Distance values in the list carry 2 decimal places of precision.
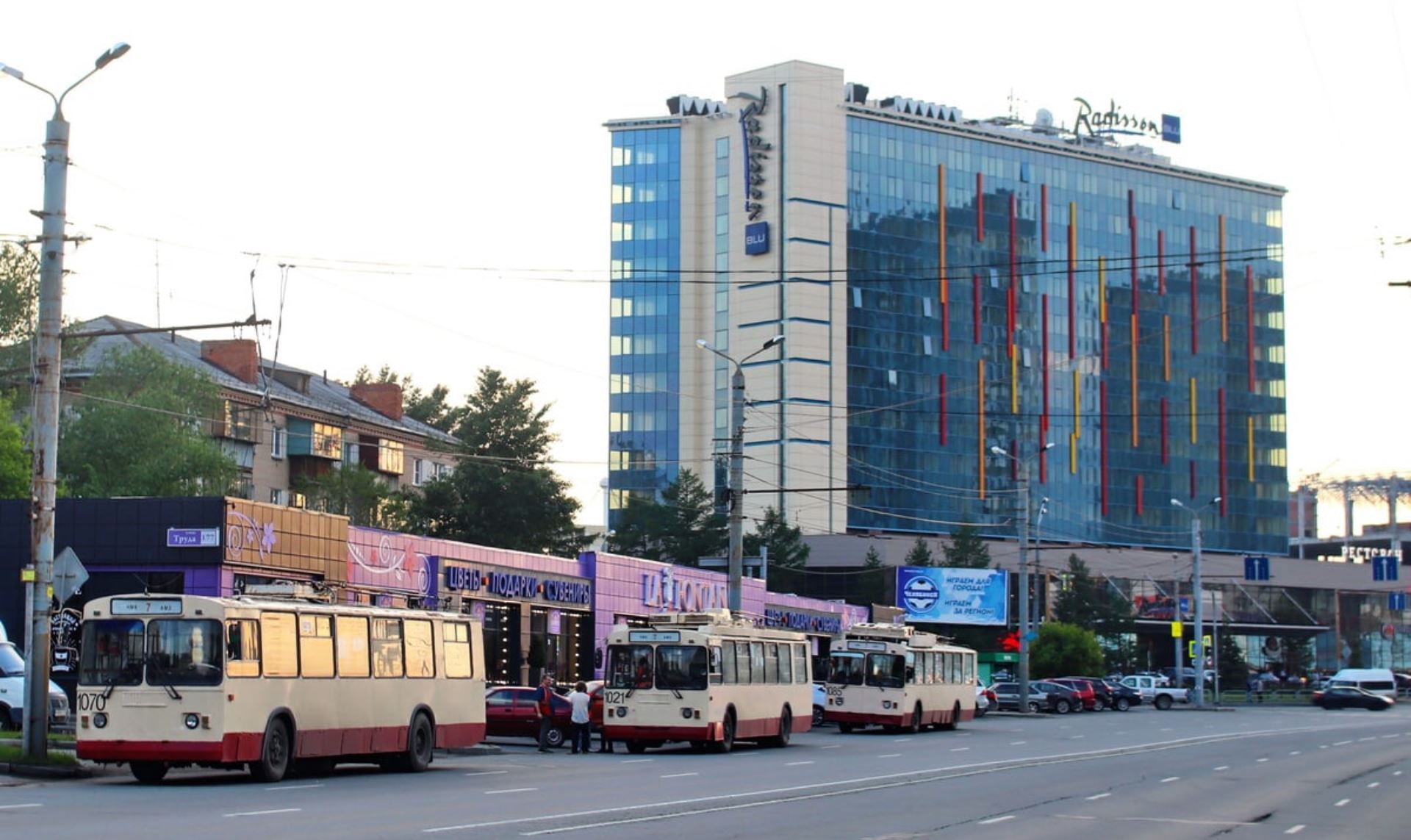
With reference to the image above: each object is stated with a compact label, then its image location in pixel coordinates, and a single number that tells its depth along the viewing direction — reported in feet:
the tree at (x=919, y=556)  365.20
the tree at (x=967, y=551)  373.61
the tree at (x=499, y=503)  275.59
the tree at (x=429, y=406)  406.21
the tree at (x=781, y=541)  342.44
